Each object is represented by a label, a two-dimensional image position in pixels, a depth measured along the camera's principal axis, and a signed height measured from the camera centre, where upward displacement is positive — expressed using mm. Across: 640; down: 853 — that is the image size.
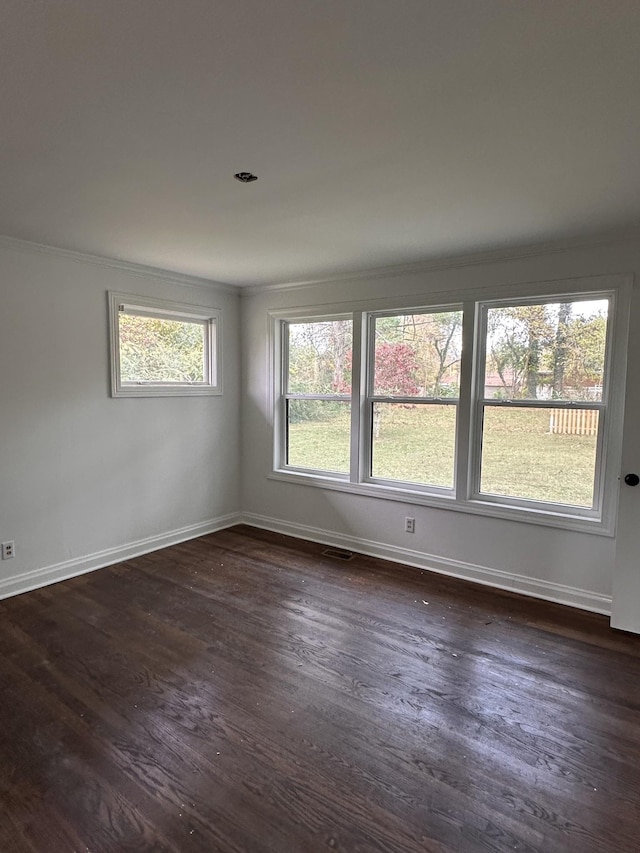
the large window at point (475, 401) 3152 -104
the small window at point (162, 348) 3889 +322
